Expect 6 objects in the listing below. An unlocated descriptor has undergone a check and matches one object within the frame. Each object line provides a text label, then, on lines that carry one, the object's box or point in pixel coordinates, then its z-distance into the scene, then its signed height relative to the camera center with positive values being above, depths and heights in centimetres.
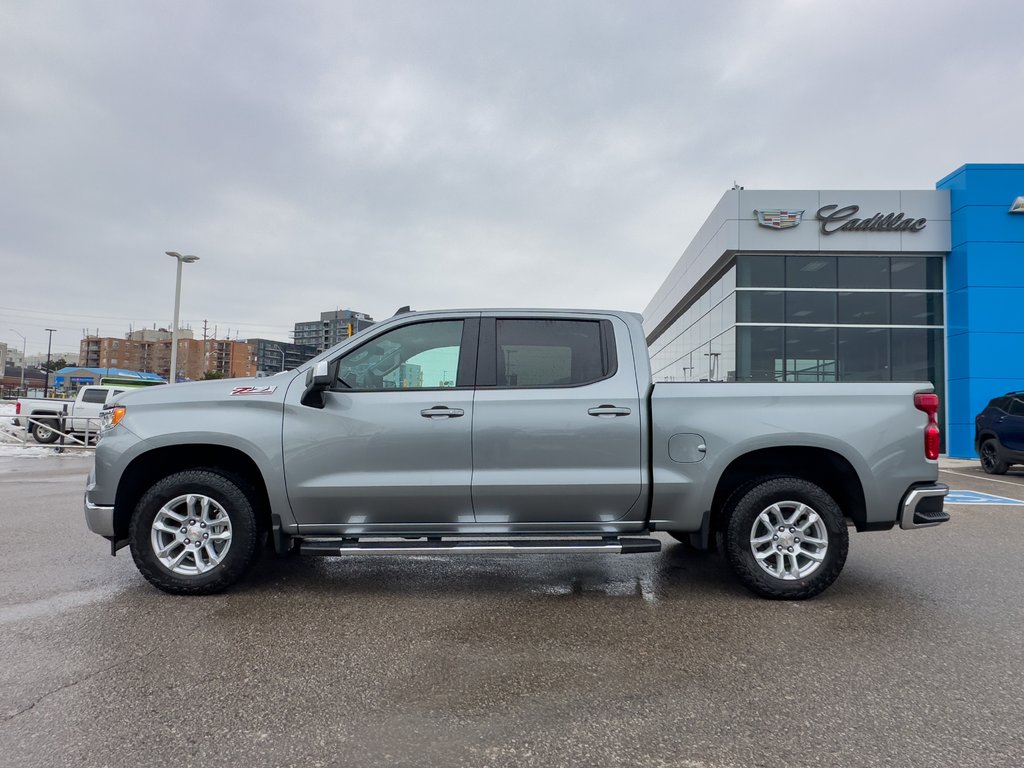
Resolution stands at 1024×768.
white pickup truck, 2005 -18
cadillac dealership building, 1928 +432
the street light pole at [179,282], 2396 +510
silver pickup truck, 411 -36
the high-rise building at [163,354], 12925 +1157
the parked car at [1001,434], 1200 -16
